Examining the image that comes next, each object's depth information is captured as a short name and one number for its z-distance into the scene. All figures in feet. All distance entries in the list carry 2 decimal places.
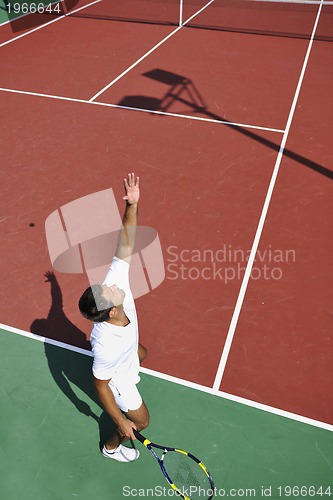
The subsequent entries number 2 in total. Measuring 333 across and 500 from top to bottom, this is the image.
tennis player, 11.72
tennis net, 52.60
